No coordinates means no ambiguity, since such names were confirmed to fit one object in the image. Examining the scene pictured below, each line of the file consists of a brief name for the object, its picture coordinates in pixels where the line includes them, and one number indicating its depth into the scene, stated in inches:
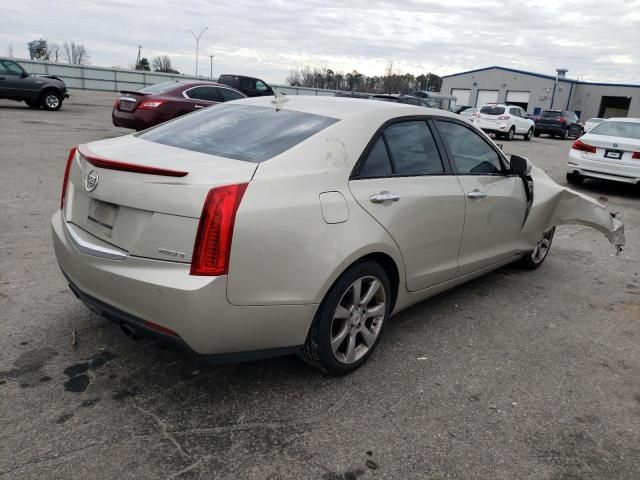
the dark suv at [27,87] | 724.7
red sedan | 483.5
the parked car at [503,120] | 981.2
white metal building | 2236.7
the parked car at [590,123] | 1228.2
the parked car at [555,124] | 1212.5
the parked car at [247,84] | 864.4
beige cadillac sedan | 98.1
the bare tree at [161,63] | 3410.4
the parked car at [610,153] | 401.1
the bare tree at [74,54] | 3319.4
